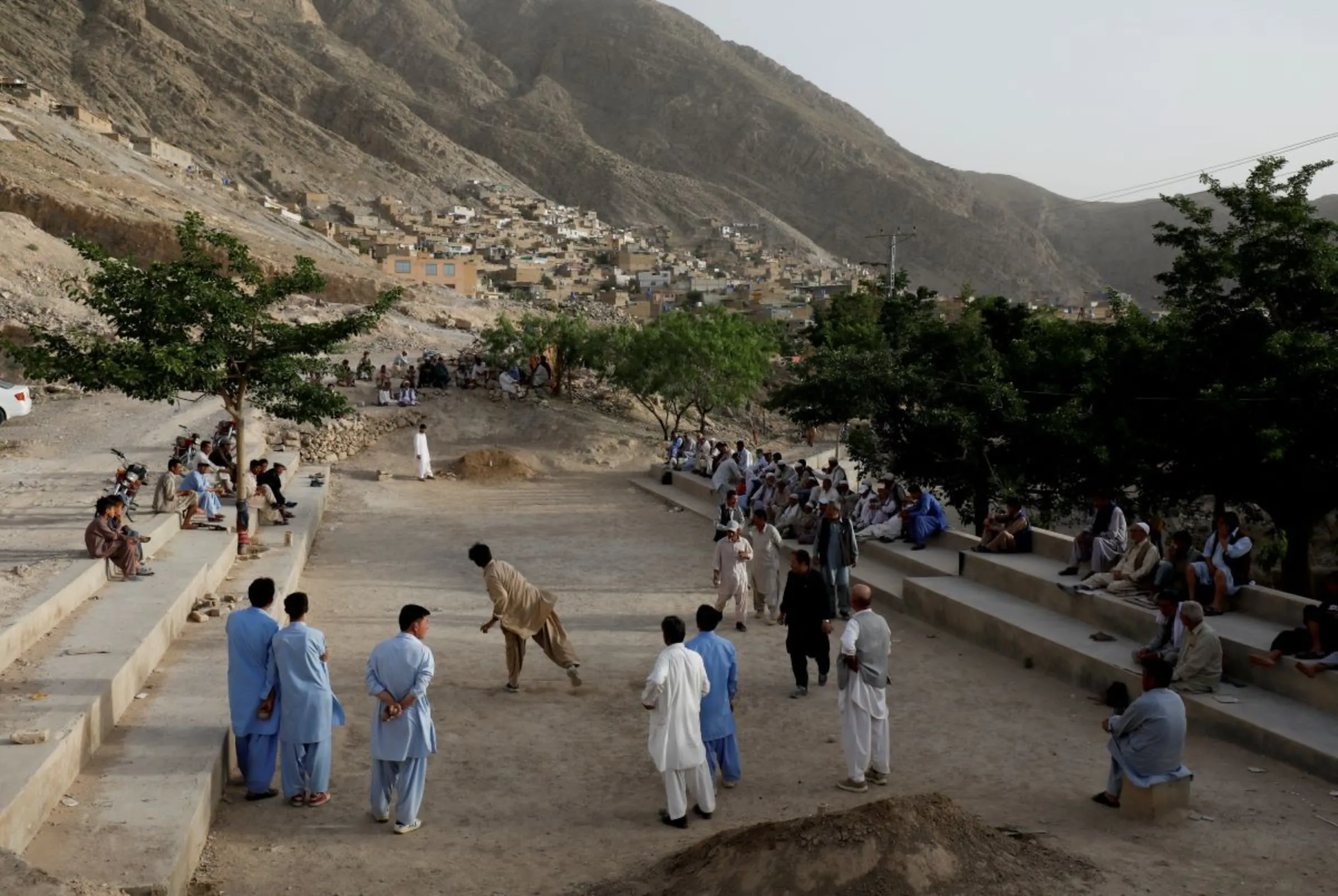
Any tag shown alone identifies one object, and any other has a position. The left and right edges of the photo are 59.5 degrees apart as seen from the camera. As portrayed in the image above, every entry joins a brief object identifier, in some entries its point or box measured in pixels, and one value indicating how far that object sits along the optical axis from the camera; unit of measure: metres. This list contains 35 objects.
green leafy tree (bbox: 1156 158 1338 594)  13.86
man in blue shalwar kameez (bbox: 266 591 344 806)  7.08
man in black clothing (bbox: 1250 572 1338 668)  8.70
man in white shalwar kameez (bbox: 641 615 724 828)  6.99
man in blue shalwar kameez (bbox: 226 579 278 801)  7.15
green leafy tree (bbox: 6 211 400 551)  13.56
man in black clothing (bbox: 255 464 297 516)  17.05
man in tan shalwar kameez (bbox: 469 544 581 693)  9.45
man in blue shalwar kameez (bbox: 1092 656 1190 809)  7.03
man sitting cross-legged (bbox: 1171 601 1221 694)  8.75
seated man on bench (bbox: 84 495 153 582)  11.30
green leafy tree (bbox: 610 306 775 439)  30.91
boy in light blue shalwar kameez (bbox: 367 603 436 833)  6.82
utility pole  41.59
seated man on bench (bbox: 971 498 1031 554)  13.62
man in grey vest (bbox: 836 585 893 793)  7.73
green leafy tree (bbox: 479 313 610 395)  32.81
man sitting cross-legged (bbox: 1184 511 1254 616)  10.48
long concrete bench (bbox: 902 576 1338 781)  8.12
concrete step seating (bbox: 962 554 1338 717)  8.80
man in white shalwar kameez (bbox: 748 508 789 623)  12.89
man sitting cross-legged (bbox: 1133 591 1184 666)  8.96
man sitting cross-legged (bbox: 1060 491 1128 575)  11.77
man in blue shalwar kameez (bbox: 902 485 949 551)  15.59
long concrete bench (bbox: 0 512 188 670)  8.45
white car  24.02
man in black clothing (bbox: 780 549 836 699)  9.84
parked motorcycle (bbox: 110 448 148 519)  14.51
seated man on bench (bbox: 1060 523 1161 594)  11.06
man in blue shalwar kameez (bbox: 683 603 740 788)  7.40
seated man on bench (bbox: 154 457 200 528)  14.22
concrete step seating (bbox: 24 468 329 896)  5.79
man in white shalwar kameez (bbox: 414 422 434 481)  25.22
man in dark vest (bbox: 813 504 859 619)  12.38
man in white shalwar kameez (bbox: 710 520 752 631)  12.36
